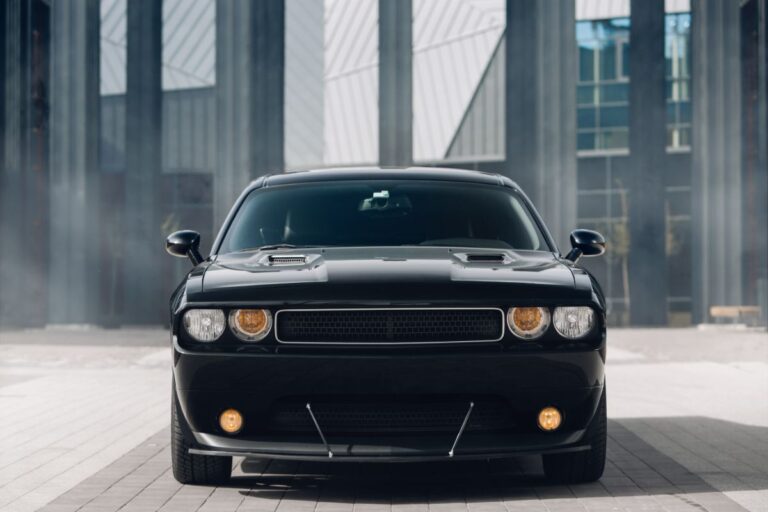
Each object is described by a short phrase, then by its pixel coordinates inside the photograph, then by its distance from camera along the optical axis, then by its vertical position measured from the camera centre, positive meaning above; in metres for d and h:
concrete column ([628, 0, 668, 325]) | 28.16 +2.08
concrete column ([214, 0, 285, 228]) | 28.56 +3.99
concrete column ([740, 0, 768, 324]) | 27.92 +2.38
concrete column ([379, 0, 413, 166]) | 28.05 +4.02
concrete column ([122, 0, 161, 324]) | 29.53 +2.49
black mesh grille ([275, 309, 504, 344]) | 5.28 -0.26
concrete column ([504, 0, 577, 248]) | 27.80 +3.49
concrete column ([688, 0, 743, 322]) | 28.00 +2.00
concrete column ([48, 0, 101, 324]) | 28.16 +2.29
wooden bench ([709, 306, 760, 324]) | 26.42 -1.06
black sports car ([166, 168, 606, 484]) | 5.24 -0.41
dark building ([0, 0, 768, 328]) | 28.00 +2.90
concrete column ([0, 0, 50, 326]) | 30.08 +2.35
